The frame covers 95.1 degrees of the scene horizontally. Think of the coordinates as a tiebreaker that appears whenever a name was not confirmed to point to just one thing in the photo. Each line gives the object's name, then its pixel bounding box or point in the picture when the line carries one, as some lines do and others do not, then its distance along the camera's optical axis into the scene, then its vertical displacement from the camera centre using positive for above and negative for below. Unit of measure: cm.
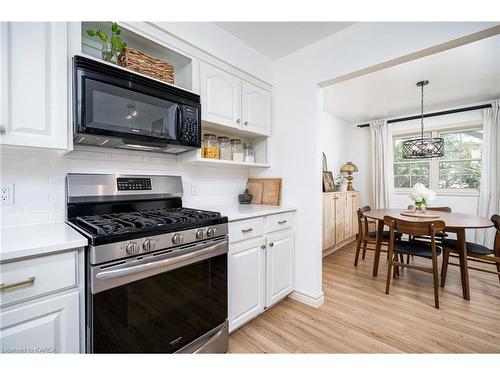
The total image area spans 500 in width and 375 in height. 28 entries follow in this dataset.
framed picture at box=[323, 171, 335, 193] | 394 +6
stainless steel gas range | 98 -42
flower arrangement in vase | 283 -13
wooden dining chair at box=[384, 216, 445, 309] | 216 -65
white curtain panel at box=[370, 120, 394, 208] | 453 +39
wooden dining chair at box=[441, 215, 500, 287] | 233 -69
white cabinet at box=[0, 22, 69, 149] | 101 +47
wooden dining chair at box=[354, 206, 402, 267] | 305 -69
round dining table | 225 -39
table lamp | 449 +31
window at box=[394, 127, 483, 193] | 389 +36
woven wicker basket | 139 +77
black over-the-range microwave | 119 +45
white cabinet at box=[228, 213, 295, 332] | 165 -70
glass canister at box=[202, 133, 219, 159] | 196 +34
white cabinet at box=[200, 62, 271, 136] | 179 +73
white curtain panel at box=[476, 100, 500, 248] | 354 +22
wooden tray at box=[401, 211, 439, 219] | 268 -35
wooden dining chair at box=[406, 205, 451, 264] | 272 -58
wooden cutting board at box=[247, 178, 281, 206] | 233 -5
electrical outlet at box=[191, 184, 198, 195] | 205 -3
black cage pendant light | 307 +52
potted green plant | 131 +83
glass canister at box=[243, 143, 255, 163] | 233 +34
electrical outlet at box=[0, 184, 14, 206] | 121 -5
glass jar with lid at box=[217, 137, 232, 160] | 209 +34
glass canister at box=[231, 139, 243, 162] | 216 +35
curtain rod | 371 +128
